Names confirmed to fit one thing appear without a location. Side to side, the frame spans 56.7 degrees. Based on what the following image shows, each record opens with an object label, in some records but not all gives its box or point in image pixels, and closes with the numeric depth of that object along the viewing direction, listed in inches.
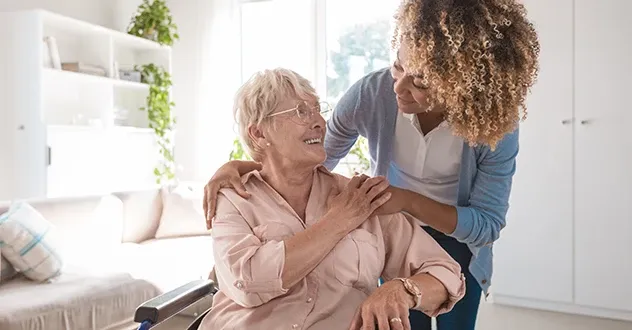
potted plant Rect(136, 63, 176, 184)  190.1
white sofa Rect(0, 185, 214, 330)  92.7
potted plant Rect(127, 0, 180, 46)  189.9
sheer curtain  200.4
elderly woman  46.8
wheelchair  54.2
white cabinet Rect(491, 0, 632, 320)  134.6
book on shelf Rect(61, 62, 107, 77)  165.9
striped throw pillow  101.3
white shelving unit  152.1
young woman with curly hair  44.5
